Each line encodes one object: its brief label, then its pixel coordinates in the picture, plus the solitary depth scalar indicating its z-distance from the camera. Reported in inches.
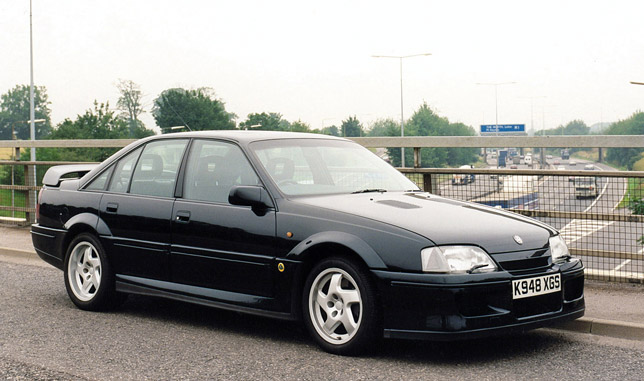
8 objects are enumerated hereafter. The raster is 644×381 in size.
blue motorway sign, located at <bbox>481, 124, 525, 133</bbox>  4318.4
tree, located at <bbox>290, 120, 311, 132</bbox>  4901.1
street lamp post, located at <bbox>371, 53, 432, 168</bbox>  2366.9
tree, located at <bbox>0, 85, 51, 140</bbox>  6269.7
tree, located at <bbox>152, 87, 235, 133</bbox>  4928.6
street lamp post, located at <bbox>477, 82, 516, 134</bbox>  2877.0
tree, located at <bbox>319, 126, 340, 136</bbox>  4933.6
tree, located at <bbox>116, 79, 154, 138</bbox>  5206.7
